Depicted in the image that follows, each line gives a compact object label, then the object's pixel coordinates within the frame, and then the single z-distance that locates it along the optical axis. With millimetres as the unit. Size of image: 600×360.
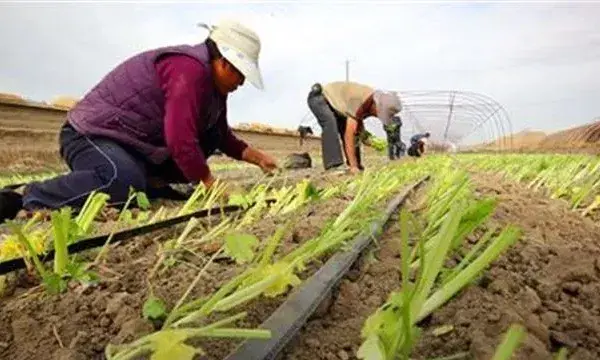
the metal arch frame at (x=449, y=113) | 26172
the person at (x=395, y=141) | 13844
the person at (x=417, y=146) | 17531
